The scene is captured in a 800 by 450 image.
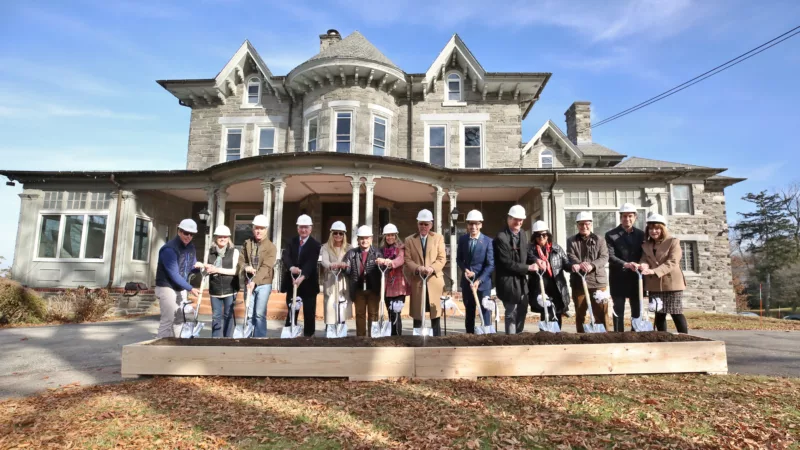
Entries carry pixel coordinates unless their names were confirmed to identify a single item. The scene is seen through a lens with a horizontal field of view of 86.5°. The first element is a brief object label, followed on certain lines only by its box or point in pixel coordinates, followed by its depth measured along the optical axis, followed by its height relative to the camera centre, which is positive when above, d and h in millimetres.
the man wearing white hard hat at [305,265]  5434 +61
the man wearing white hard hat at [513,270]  5109 +46
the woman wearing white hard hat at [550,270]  5320 +56
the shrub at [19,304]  9023 -858
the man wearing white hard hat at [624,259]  5316 +216
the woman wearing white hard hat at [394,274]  5281 -28
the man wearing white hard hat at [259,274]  5324 -60
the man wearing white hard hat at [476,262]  5207 +138
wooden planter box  4164 -871
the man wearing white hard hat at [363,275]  5422 -46
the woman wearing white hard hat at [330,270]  5492 +19
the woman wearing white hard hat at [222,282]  5281 -167
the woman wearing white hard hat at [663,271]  5016 +68
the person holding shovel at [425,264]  5211 +103
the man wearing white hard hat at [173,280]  4965 -143
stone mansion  12984 +2899
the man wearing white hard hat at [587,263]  5359 +153
